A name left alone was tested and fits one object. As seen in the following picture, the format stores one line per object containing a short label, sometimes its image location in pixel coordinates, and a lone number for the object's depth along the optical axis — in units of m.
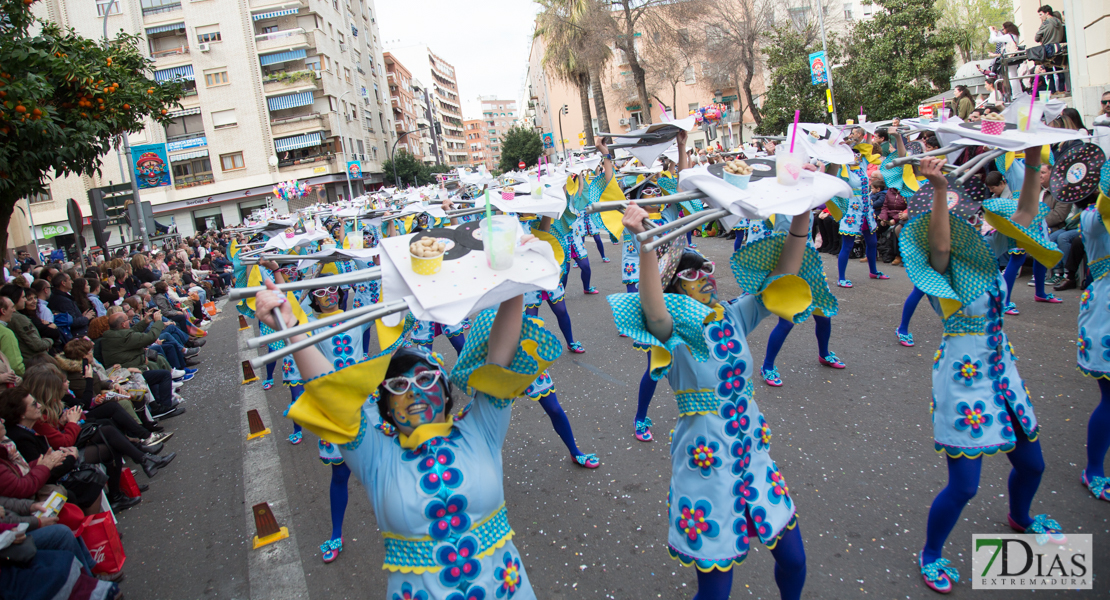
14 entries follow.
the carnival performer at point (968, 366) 2.98
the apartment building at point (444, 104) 108.50
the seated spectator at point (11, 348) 6.95
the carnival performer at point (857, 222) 8.65
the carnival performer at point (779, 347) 5.56
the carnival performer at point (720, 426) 2.59
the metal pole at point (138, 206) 16.83
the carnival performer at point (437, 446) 2.15
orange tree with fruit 6.18
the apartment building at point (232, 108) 43.12
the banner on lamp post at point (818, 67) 18.23
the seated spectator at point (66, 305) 9.57
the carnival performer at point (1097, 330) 3.37
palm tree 28.55
